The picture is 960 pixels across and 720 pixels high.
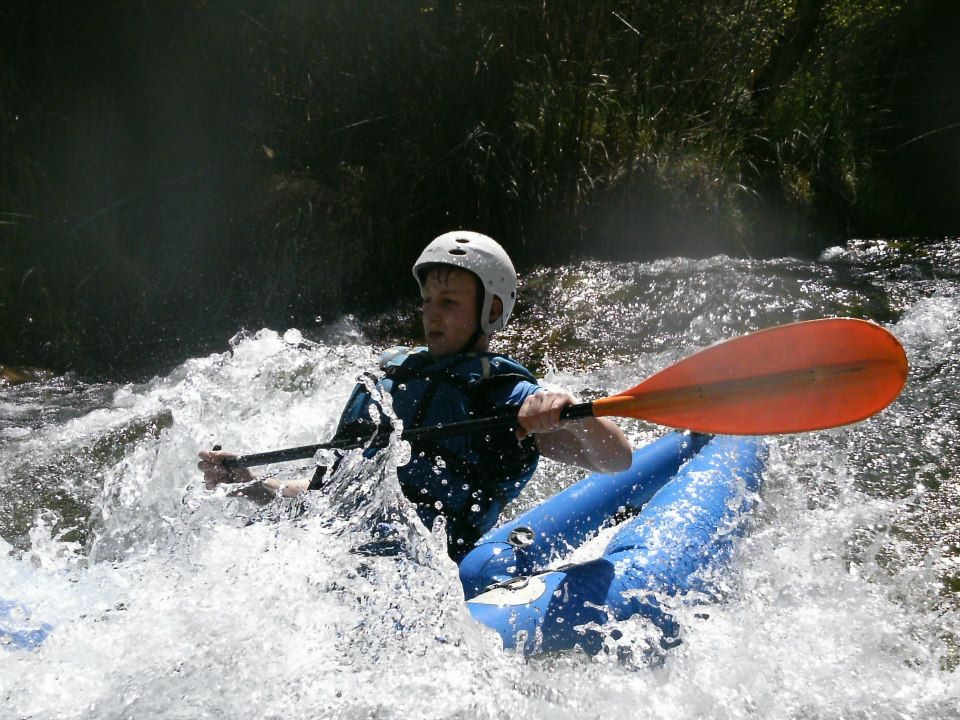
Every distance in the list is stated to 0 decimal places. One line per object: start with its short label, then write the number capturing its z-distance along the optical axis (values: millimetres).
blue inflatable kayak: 2469
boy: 2566
